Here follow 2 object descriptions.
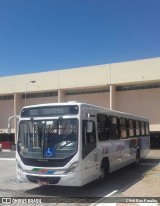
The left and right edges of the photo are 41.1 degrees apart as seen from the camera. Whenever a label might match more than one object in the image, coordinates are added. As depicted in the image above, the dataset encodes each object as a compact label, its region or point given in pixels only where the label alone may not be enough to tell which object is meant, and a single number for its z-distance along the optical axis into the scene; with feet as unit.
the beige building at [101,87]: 70.96
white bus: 19.87
